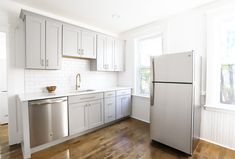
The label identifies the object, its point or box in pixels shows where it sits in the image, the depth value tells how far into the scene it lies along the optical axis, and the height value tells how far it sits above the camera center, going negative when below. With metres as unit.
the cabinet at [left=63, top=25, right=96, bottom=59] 2.82 +0.85
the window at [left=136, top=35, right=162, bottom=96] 3.52 +0.61
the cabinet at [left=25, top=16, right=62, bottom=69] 2.38 +0.69
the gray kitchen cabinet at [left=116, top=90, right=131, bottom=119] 3.56 -0.72
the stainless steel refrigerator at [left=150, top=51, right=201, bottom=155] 2.10 -0.39
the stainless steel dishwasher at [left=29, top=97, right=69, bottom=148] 2.16 -0.74
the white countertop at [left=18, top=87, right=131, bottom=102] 2.10 -0.31
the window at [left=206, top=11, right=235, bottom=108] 2.41 +0.31
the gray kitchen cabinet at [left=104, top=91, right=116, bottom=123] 3.26 -0.73
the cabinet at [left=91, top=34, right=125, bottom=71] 3.50 +0.70
